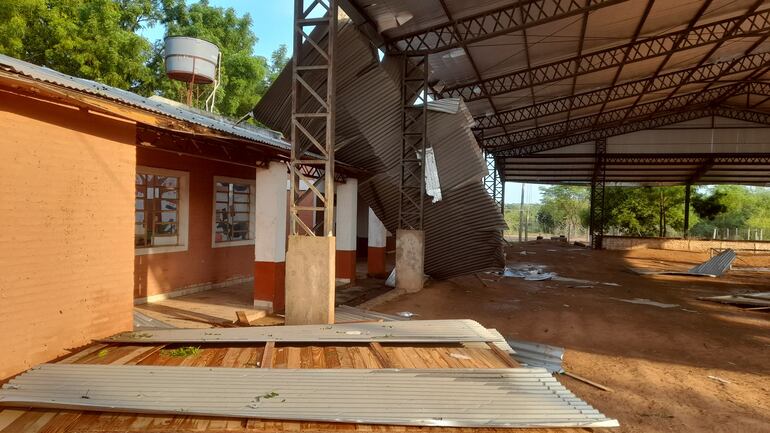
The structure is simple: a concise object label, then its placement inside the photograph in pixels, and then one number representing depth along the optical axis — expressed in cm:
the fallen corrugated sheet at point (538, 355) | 708
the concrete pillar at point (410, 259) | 1315
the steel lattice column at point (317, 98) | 805
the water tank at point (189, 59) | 1253
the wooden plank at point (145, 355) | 538
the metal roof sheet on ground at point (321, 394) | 402
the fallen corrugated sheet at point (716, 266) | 1930
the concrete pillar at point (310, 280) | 811
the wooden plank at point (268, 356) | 534
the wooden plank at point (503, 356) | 549
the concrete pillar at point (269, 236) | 922
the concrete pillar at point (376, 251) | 1552
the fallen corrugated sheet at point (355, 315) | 868
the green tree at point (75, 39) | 1841
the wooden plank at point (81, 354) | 542
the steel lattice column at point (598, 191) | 2980
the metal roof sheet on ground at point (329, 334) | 621
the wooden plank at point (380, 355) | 539
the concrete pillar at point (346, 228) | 1299
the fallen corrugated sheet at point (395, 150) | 1027
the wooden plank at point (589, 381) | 637
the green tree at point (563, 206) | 5494
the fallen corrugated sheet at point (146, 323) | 716
